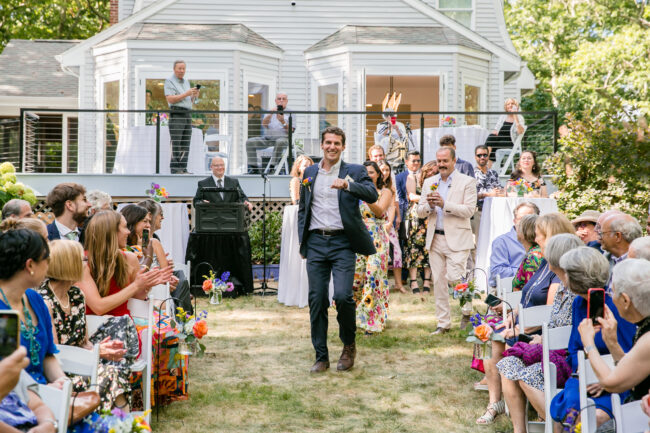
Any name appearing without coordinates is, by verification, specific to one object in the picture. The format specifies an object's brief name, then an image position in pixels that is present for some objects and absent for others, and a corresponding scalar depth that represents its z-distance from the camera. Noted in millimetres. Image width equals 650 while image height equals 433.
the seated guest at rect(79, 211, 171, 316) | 4875
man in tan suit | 7715
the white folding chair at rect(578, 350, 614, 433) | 3484
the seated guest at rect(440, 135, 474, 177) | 9992
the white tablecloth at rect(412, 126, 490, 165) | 13906
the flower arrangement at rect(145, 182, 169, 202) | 9372
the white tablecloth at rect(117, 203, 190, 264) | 11062
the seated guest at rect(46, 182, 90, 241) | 6512
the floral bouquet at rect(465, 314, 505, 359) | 4941
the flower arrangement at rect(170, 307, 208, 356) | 5266
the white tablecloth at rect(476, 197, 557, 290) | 9523
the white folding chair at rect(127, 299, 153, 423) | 4769
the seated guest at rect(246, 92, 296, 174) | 14098
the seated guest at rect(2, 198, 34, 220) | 6059
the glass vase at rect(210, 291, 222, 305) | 8664
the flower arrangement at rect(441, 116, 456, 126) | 14228
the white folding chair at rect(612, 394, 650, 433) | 3090
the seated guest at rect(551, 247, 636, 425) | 3781
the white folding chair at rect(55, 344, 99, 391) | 3816
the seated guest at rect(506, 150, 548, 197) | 9859
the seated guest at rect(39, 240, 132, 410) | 4059
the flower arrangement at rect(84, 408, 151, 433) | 3195
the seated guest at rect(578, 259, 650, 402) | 3148
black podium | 10469
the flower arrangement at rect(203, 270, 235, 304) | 8414
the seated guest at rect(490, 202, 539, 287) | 7059
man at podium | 10922
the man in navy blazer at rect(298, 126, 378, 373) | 6504
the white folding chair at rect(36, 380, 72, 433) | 3090
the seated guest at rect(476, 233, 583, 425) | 4992
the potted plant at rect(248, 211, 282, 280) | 12188
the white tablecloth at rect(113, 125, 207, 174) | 14133
